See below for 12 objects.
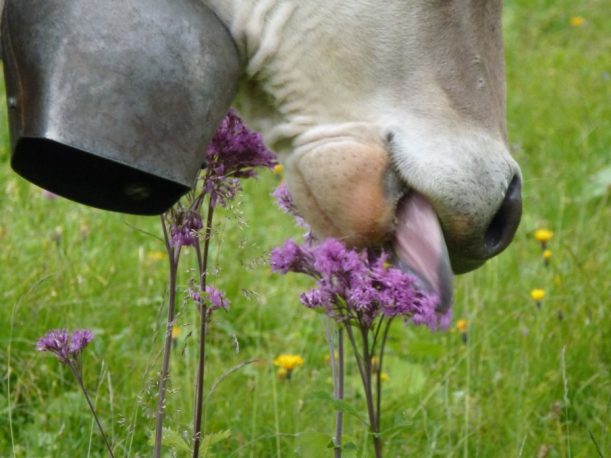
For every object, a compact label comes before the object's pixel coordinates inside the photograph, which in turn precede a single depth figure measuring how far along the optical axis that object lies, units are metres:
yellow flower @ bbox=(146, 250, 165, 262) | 8.18
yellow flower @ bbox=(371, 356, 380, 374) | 6.10
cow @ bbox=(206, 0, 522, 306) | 4.21
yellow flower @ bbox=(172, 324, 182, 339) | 6.92
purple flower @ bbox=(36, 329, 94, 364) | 4.71
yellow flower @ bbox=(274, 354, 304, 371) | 6.61
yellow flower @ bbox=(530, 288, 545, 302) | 7.53
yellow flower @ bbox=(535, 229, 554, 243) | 8.30
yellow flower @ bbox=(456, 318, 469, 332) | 7.22
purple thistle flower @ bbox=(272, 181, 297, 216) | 4.74
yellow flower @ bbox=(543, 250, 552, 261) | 8.20
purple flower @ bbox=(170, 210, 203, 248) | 4.46
